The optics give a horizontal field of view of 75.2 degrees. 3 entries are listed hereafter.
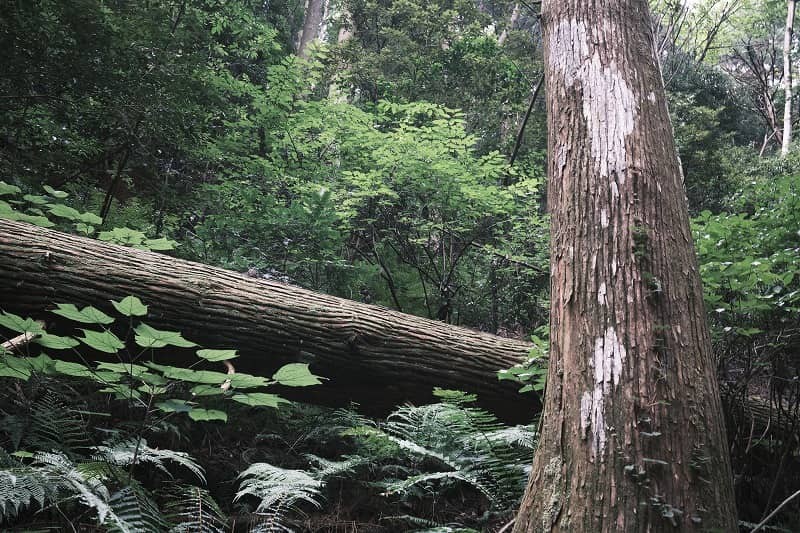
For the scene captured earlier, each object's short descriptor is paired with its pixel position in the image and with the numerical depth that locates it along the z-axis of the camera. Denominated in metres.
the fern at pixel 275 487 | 2.03
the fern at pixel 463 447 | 2.51
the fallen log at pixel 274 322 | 3.24
